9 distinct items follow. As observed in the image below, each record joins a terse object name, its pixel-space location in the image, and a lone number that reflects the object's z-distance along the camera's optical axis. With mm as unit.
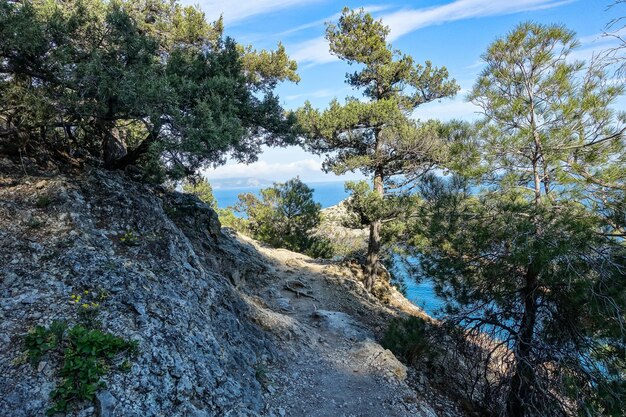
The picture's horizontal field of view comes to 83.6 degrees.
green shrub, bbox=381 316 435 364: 7898
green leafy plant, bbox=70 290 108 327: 4230
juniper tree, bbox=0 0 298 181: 5359
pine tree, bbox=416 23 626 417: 5172
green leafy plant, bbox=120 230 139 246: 5832
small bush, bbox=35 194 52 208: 5616
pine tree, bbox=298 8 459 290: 11344
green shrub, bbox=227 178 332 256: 17891
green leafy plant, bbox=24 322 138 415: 3451
